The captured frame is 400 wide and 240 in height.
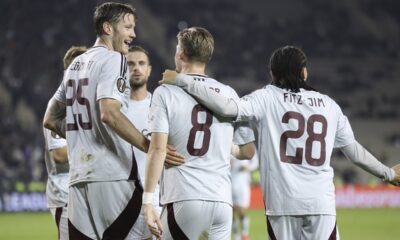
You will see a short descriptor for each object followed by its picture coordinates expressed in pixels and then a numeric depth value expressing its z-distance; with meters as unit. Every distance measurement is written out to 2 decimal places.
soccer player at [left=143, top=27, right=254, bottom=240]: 10.09
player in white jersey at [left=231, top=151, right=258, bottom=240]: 29.52
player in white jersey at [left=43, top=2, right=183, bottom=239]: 10.37
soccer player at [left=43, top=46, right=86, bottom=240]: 13.41
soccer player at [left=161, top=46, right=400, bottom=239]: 10.79
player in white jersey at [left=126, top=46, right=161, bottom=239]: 13.58
